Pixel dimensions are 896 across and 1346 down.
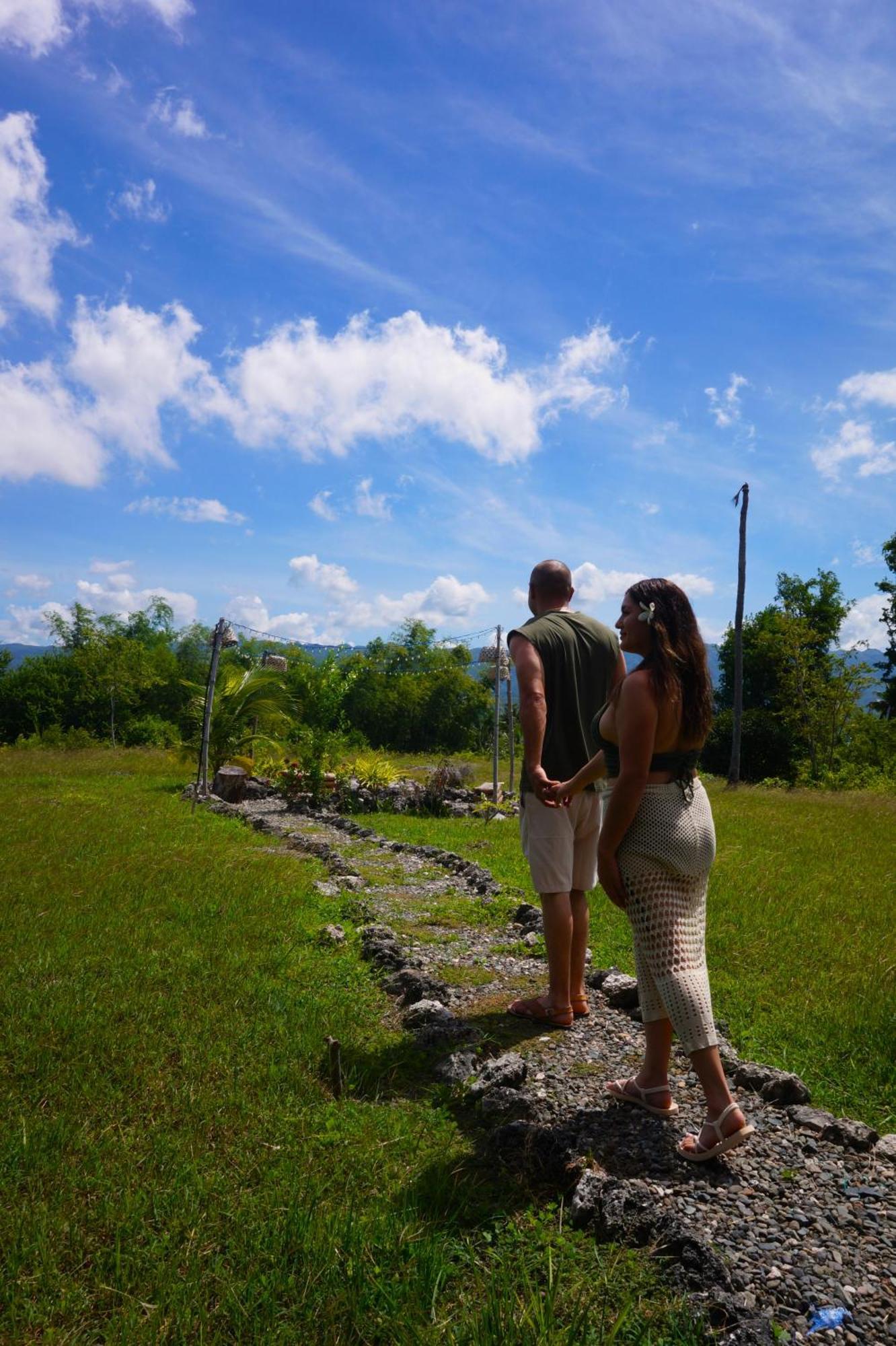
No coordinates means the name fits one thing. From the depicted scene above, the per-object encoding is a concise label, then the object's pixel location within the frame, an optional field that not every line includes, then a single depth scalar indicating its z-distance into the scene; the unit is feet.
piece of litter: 6.31
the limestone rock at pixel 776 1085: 10.31
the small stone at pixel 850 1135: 9.07
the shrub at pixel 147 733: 130.41
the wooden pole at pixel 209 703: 48.45
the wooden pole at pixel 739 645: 71.24
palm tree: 56.34
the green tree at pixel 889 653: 90.89
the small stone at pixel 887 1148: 8.95
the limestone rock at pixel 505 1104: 9.72
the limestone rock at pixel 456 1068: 10.77
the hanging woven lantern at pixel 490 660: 53.36
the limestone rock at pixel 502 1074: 10.39
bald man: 12.13
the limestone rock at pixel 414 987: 14.19
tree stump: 50.06
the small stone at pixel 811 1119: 9.45
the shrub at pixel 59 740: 97.25
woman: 8.79
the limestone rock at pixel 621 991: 13.85
